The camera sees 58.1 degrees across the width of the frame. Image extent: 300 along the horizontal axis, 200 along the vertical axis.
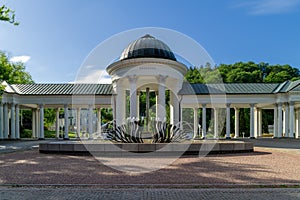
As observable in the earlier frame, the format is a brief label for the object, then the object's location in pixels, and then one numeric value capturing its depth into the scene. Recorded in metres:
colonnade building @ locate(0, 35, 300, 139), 29.62
